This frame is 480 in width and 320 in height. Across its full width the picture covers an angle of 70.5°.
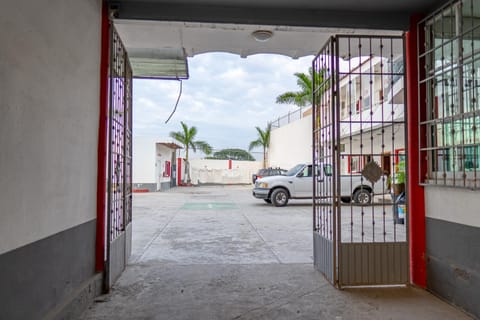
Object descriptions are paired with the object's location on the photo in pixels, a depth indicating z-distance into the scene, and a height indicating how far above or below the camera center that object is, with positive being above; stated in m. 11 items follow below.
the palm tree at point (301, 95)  19.08 +4.58
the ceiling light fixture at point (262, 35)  4.27 +1.74
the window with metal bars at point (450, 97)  3.13 +0.75
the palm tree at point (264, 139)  26.38 +2.48
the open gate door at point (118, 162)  3.64 +0.11
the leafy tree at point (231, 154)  38.34 +2.00
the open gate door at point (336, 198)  3.74 -0.33
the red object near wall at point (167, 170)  23.44 +0.09
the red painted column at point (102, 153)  3.55 +0.19
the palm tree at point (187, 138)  26.42 +2.63
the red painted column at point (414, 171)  3.76 +0.00
